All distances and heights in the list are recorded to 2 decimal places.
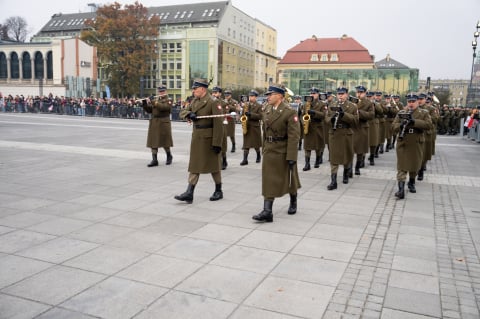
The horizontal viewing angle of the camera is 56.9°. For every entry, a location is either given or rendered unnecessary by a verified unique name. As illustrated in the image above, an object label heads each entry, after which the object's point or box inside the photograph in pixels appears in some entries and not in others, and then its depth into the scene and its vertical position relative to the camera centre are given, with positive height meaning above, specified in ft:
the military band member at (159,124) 35.78 -1.59
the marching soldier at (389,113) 48.29 -0.40
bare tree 295.89 +49.12
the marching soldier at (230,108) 43.86 -0.20
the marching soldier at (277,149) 20.63 -1.97
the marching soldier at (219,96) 36.71 +0.82
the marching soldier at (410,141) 26.50 -1.89
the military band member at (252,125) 39.13 -1.65
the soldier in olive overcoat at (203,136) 23.90 -1.63
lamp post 80.53 +6.39
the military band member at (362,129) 34.41 -1.58
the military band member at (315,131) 37.09 -1.97
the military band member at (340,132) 28.73 -1.57
